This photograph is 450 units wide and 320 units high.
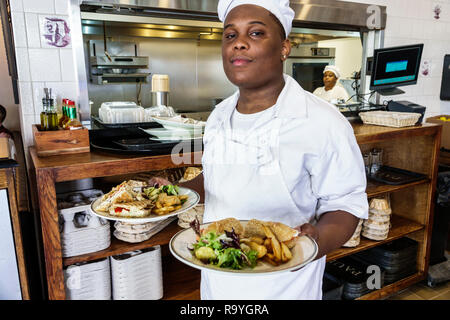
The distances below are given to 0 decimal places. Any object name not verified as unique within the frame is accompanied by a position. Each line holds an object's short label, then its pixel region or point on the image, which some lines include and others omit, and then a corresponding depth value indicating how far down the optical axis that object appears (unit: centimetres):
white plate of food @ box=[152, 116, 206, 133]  212
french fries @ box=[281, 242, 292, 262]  105
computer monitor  307
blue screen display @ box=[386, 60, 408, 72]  310
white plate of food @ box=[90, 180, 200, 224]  144
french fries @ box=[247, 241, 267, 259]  109
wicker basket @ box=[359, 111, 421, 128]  288
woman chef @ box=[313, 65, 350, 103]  459
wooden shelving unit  176
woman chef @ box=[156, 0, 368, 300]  121
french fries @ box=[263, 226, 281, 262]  105
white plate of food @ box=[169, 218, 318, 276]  101
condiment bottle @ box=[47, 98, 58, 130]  208
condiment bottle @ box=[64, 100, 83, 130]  204
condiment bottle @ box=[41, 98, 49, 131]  206
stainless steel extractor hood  257
